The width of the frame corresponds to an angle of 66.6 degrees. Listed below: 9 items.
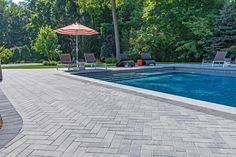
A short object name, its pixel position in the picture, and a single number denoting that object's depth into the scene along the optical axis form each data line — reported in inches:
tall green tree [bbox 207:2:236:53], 465.9
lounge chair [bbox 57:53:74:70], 349.0
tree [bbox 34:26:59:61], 498.8
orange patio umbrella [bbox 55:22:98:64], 346.9
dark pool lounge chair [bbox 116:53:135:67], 400.2
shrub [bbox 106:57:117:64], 515.6
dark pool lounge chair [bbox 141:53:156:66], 421.2
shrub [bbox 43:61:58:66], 483.3
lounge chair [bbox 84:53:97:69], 369.4
